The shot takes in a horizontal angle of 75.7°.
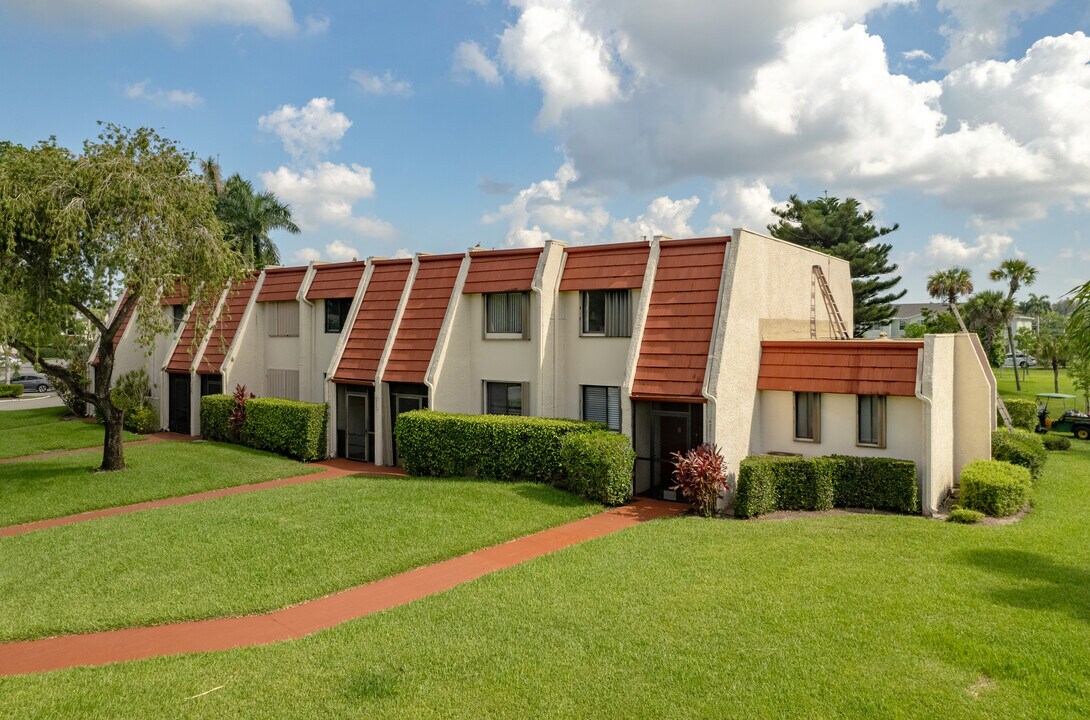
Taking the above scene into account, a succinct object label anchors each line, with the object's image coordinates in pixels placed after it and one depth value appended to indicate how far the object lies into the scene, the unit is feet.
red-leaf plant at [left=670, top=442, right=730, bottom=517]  50.39
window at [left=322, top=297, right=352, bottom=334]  80.74
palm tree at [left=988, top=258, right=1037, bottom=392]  174.91
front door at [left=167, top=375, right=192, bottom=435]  91.40
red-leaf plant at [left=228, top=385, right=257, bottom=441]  80.23
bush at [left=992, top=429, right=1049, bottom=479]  62.69
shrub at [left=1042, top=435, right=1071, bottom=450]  90.53
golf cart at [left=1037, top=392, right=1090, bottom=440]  105.40
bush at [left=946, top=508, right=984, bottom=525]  48.94
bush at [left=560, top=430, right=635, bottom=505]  52.90
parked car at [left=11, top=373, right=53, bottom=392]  166.50
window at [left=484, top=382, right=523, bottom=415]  66.90
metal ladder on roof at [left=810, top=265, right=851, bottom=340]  69.72
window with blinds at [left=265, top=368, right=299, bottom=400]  84.74
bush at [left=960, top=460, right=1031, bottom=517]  50.55
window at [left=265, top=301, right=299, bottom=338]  85.05
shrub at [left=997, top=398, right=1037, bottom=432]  96.53
